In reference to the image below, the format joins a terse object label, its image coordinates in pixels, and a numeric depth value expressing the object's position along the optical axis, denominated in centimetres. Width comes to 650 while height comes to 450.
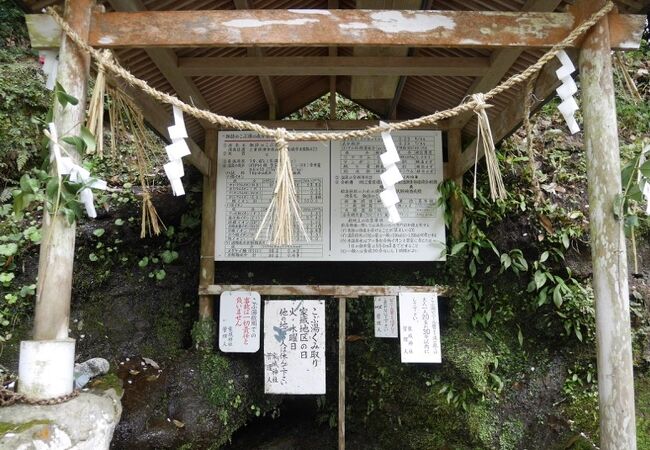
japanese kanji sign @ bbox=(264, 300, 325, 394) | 399
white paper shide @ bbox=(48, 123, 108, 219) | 231
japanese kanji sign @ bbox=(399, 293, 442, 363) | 391
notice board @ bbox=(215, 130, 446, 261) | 423
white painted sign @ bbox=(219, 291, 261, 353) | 411
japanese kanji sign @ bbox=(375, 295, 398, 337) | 427
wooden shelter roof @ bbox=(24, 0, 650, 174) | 315
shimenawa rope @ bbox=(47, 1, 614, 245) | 242
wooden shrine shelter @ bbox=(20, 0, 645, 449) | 241
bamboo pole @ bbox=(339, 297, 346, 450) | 382
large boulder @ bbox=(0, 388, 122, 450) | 193
